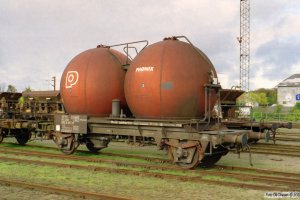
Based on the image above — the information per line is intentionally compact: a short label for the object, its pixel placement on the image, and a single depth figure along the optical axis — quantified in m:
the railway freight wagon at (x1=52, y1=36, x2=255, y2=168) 11.32
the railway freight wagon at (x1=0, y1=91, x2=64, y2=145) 16.12
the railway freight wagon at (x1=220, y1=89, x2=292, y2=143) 18.02
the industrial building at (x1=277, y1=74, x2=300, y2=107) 84.06
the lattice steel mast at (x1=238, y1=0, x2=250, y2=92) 69.44
